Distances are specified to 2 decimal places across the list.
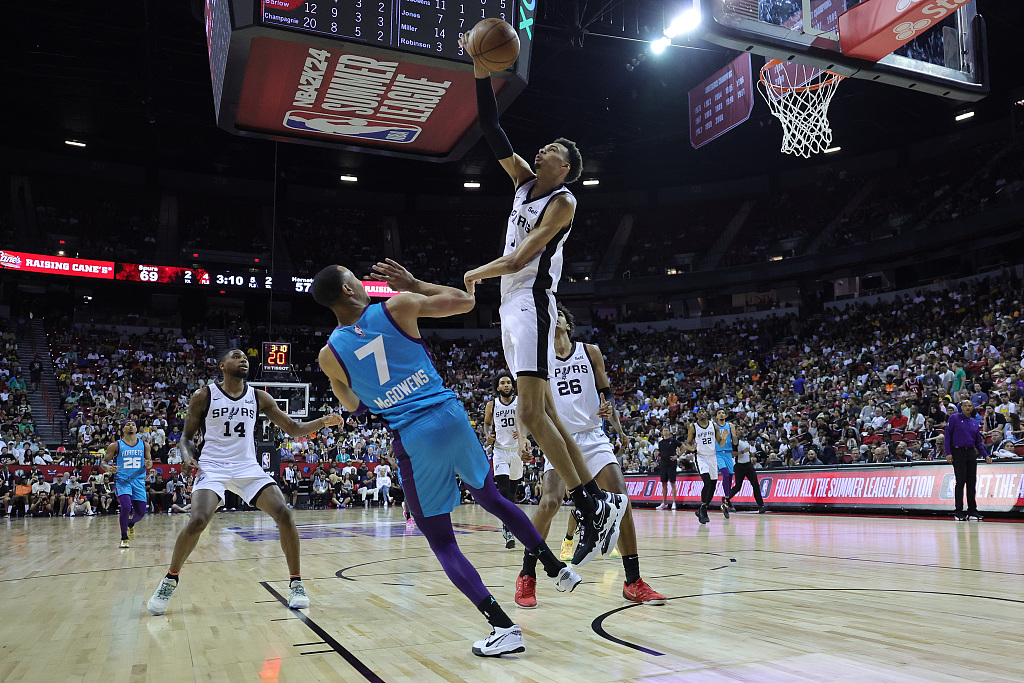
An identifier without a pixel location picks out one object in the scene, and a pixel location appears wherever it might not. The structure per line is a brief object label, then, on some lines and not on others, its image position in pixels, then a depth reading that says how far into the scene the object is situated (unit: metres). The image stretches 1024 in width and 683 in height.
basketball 4.58
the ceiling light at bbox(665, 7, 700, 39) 7.55
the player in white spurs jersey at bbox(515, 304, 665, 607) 5.72
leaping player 4.42
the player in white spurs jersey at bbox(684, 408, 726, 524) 14.03
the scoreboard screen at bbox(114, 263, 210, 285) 28.92
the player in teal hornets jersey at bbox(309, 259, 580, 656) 3.73
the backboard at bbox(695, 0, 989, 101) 7.64
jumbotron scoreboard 8.63
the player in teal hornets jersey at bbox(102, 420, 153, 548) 11.45
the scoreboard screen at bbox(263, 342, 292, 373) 21.80
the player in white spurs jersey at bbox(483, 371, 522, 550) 10.08
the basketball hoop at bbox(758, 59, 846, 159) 12.27
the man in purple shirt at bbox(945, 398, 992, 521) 11.57
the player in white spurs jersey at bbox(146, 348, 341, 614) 5.57
